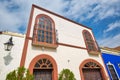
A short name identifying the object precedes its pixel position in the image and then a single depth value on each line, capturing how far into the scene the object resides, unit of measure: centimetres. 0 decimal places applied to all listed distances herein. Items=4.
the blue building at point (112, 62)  1044
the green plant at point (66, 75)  623
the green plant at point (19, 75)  458
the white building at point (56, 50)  648
